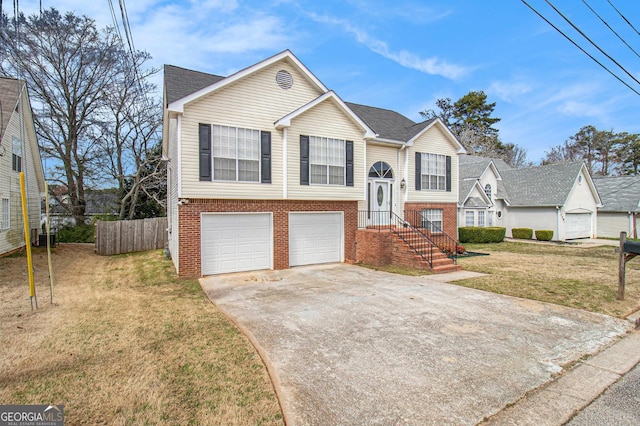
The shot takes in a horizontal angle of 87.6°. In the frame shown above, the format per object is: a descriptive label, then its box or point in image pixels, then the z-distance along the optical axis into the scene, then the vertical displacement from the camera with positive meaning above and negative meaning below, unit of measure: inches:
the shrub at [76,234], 866.1 -68.2
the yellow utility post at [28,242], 266.6 -27.7
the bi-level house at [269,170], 420.5 +52.6
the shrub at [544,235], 912.3 -82.3
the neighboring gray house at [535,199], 932.6 +17.4
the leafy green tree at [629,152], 1769.2 +280.0
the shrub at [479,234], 861.2 -74.8
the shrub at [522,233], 964.0 -81.4
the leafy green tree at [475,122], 1788.9 +470.6
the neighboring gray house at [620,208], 1014.4 -11.1
